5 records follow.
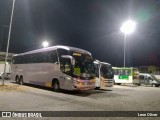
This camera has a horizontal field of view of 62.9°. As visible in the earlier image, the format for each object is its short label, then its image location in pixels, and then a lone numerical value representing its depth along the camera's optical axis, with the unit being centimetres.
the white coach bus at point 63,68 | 987
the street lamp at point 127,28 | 2156
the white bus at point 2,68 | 2594
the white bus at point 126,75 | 2024
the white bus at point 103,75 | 1342
